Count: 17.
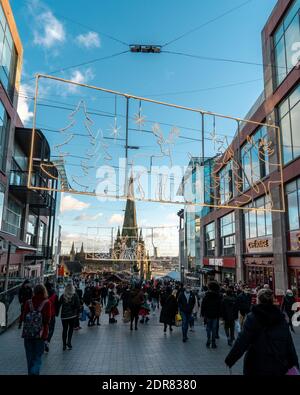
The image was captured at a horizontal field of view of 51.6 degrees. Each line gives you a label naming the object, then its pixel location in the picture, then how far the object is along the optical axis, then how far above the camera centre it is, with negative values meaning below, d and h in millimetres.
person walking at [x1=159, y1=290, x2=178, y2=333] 10891 -1897
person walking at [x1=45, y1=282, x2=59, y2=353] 7879 -1587
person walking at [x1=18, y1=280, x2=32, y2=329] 11323 -1375
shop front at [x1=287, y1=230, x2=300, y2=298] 16719 -97
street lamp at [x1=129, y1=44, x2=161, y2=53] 11219 +7496
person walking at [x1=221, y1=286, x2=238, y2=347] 9084 -1636
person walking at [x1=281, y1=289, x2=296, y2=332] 12484 -1781
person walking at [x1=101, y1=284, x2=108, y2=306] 18483 -2213
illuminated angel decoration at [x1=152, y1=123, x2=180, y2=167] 11477 +4534
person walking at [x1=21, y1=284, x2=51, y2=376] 5113 -1246
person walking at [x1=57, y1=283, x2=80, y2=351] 7988 -1381
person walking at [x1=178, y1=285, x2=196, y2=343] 9500 -1527
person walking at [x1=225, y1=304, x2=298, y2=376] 3346 -937
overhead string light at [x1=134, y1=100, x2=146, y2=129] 11219 +4884
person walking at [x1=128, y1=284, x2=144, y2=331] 11172 -1644
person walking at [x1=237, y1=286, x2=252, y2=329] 10136 -1478
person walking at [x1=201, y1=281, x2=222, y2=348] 8438 -1359
